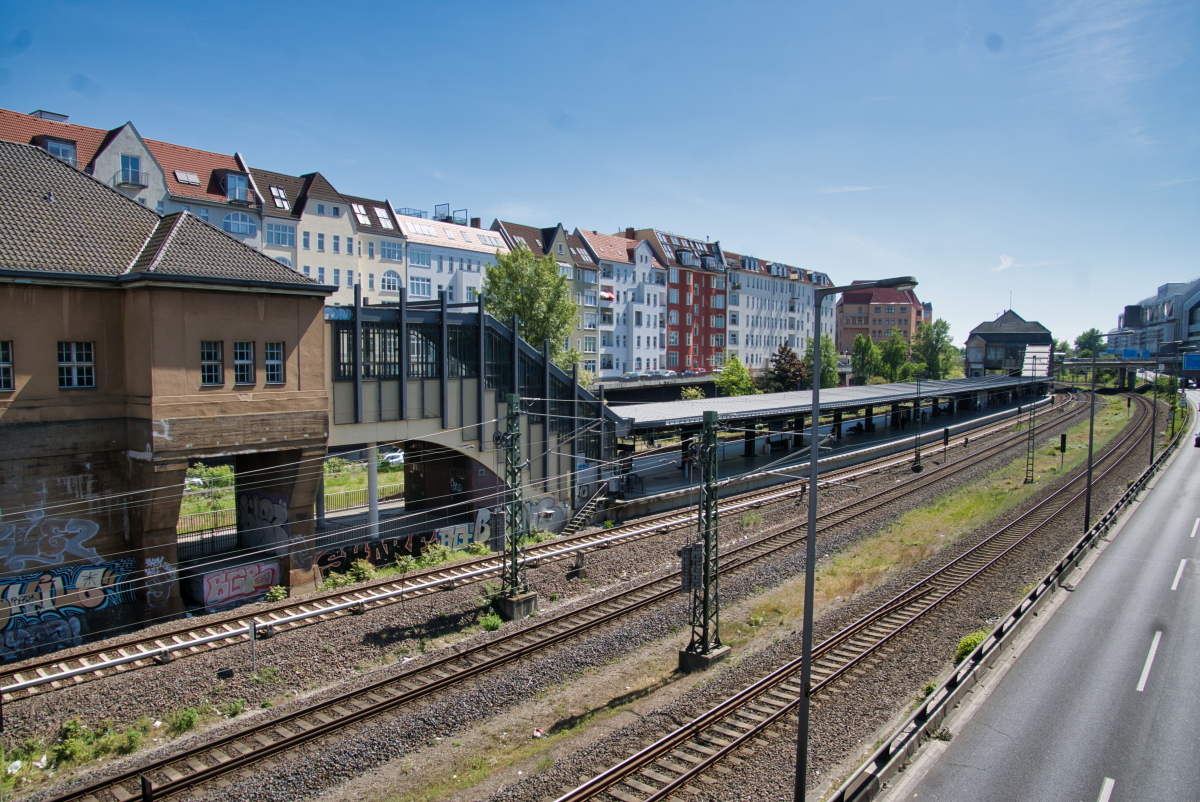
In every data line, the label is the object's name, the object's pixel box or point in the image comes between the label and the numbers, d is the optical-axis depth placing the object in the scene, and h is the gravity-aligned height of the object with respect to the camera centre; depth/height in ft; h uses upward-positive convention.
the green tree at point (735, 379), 233.35 -4.28
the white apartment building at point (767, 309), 309.01 +27.27
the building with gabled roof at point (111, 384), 66.69 -2.10
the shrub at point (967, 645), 57.11 -22.48
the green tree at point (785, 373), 255.29 -2.40
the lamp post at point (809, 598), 33.99 -11.68
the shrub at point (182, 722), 48.06 -24.38
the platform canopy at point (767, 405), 127.24 -8.35
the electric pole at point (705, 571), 60.70 -17.64
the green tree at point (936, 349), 391.86 +10.00
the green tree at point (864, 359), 360.07 +3.86
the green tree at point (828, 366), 279.71 +0.19
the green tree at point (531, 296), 149.18 +14.49
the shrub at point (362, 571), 83.66 -24.57
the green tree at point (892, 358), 361.71 +4.44
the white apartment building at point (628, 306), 240.12 +20.97
